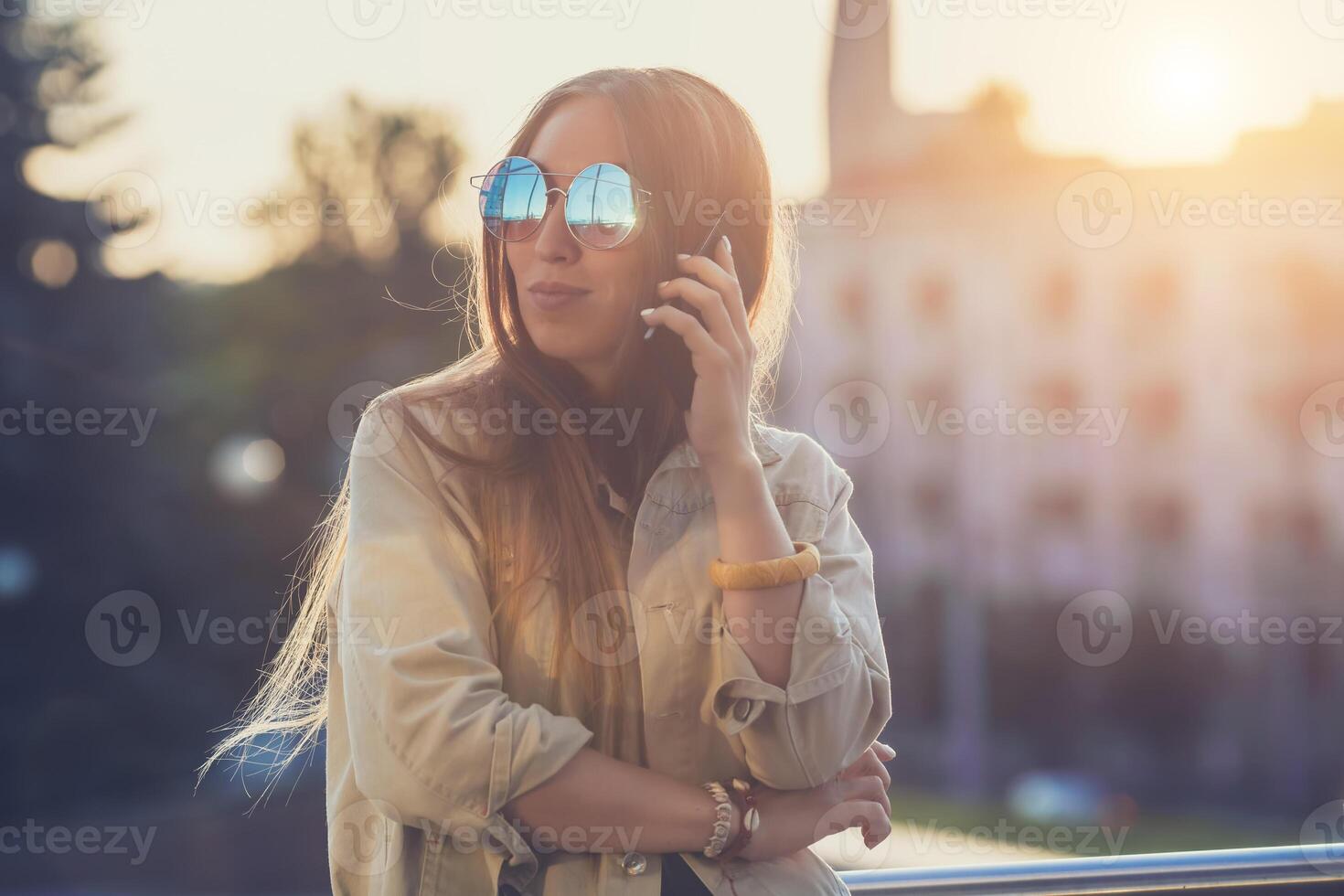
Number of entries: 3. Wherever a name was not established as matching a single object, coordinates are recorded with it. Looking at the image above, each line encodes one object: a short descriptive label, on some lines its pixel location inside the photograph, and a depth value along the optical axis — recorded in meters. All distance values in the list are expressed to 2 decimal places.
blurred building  49.72
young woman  1.88
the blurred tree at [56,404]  21.44
